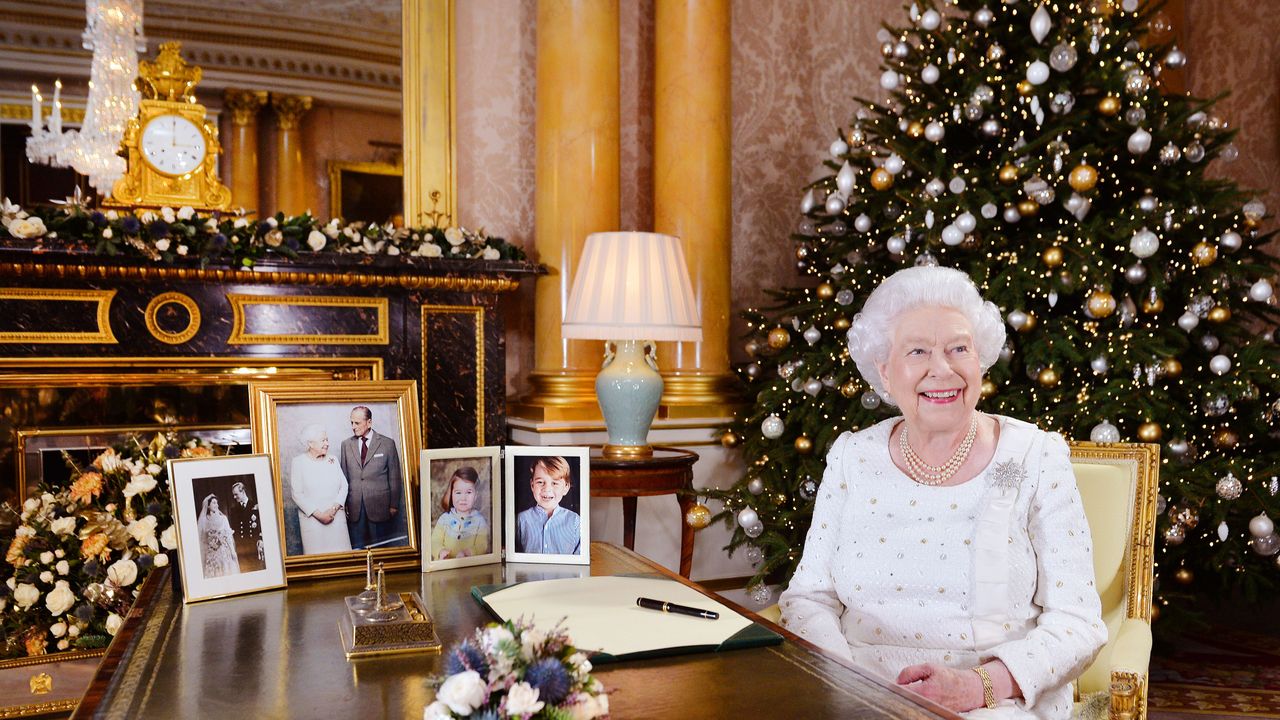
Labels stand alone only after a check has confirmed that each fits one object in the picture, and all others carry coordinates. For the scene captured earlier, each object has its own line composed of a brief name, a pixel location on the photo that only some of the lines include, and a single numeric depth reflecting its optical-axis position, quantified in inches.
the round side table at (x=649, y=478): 138.3
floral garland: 131.3
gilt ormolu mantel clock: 144.3
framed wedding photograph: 58.6
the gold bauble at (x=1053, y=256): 132.0
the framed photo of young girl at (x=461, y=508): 67.8
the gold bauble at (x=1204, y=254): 130.6
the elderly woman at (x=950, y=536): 68.1
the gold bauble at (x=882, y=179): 147.0
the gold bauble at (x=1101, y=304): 128.0
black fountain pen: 55.8
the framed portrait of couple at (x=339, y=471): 64.8
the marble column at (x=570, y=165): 166.2
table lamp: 137.3
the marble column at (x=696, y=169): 172.9
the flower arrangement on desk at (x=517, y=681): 34.3
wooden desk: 43.2
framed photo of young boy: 69.8
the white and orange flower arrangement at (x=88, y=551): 82.9
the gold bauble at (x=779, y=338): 158.7
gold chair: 76.3
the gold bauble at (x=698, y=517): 145.6
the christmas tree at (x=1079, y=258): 128.7
